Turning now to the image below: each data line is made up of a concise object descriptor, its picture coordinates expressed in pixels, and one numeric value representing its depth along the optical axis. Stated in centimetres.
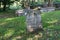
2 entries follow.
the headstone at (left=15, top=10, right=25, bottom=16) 507
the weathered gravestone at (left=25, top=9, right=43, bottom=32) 248
